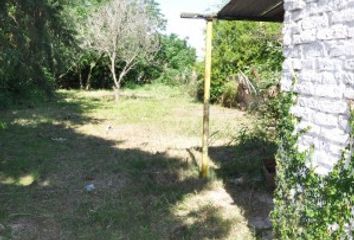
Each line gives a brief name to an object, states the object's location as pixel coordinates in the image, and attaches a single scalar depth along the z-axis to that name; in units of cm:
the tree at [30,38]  749
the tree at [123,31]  1541
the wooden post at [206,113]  627
